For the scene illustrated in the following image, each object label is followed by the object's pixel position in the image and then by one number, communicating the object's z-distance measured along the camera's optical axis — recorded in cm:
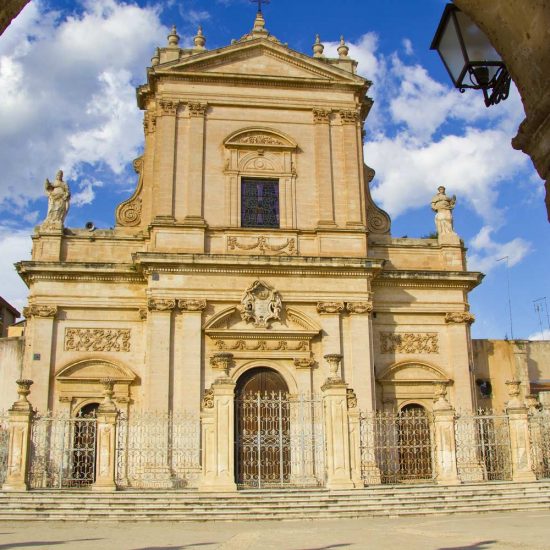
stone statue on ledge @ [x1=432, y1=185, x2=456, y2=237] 2309
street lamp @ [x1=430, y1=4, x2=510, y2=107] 436
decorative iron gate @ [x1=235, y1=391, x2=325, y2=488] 1816
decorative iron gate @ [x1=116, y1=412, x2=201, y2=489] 1755
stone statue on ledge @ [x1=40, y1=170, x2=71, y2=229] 2142
